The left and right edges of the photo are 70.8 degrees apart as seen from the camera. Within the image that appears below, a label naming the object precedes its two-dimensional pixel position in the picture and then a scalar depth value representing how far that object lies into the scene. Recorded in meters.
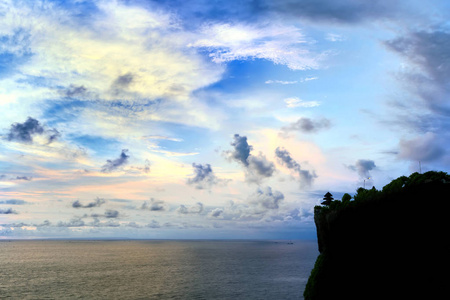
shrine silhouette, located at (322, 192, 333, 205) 70.87
